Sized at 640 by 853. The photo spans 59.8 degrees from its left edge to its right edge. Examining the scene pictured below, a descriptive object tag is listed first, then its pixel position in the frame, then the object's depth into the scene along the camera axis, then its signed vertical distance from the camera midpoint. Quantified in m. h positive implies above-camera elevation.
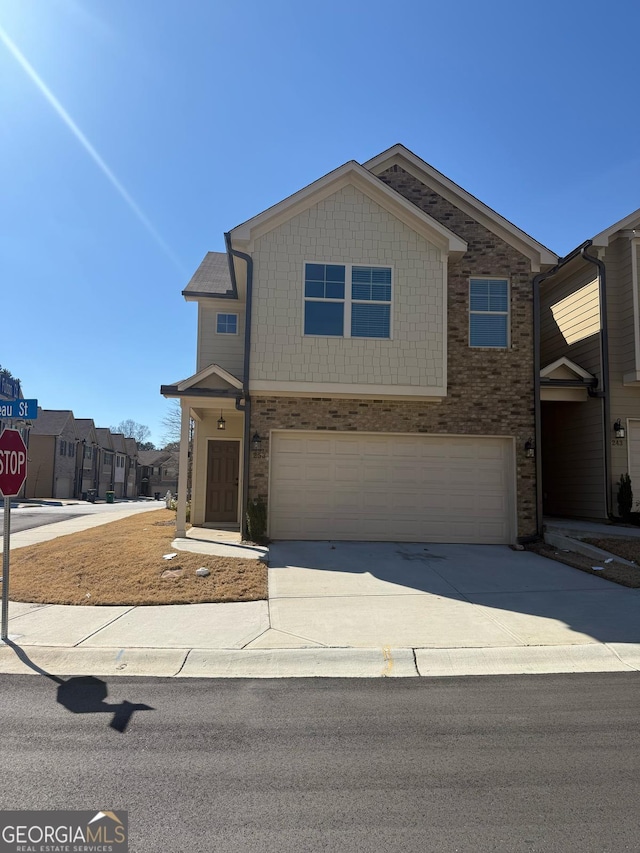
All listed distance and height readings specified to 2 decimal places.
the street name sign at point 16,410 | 6.92 +0.78
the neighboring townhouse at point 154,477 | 81.31 -0.39
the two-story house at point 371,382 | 11.76 +2.06
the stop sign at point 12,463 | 6.10 +0.10
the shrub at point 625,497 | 12.88 -0.29
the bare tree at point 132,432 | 117.25 +8.94
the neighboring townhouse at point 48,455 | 45.66 +1.48
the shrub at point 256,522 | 11.24 -0.91
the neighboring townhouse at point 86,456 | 53.09 +1.71
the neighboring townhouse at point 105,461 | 60.08 +1.41
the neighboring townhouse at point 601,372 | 13.30 +2.67
